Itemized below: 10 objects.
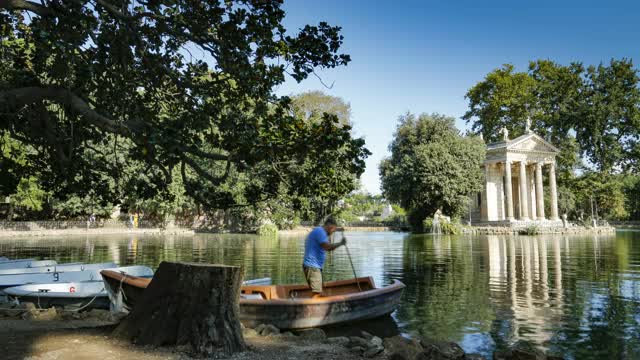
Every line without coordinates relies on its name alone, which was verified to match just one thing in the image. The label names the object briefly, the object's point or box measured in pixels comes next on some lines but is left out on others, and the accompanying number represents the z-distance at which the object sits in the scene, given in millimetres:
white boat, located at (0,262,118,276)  14562
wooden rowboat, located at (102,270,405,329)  10086
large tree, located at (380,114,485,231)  53500
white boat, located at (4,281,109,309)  11555
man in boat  10641
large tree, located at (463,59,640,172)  65062
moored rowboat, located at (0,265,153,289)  13711
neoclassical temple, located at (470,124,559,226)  62406
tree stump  7133
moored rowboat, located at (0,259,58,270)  16109
